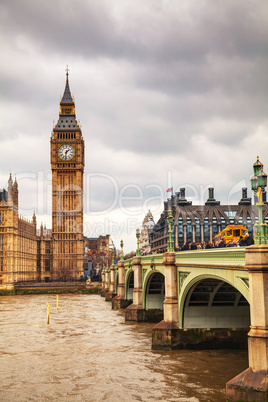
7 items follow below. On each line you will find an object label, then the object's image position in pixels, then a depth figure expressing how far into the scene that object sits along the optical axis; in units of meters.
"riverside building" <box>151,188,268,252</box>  149.75
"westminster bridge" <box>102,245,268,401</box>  17.92
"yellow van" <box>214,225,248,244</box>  39.00
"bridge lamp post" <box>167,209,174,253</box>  34.32
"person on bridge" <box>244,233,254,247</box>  28.55
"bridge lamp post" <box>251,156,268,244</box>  18.42
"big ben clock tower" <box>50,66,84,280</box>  157.62
